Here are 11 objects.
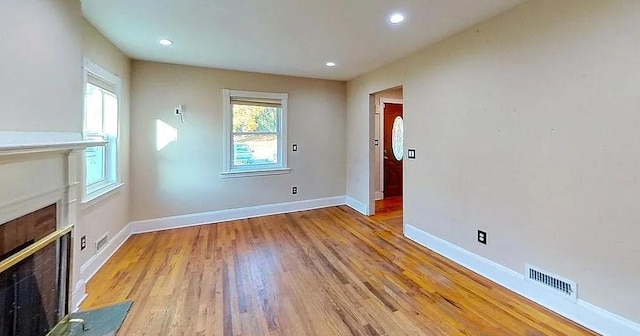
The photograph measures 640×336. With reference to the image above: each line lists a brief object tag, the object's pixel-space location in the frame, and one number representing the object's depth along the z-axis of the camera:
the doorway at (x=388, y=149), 5.90
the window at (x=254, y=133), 4.51
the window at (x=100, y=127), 2.75
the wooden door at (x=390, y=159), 6.12
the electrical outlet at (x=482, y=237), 2.73
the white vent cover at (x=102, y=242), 2.86
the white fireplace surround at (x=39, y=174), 1.41
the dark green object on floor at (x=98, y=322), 1.87
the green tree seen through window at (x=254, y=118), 4.61
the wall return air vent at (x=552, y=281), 2.05
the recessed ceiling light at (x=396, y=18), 2.52
